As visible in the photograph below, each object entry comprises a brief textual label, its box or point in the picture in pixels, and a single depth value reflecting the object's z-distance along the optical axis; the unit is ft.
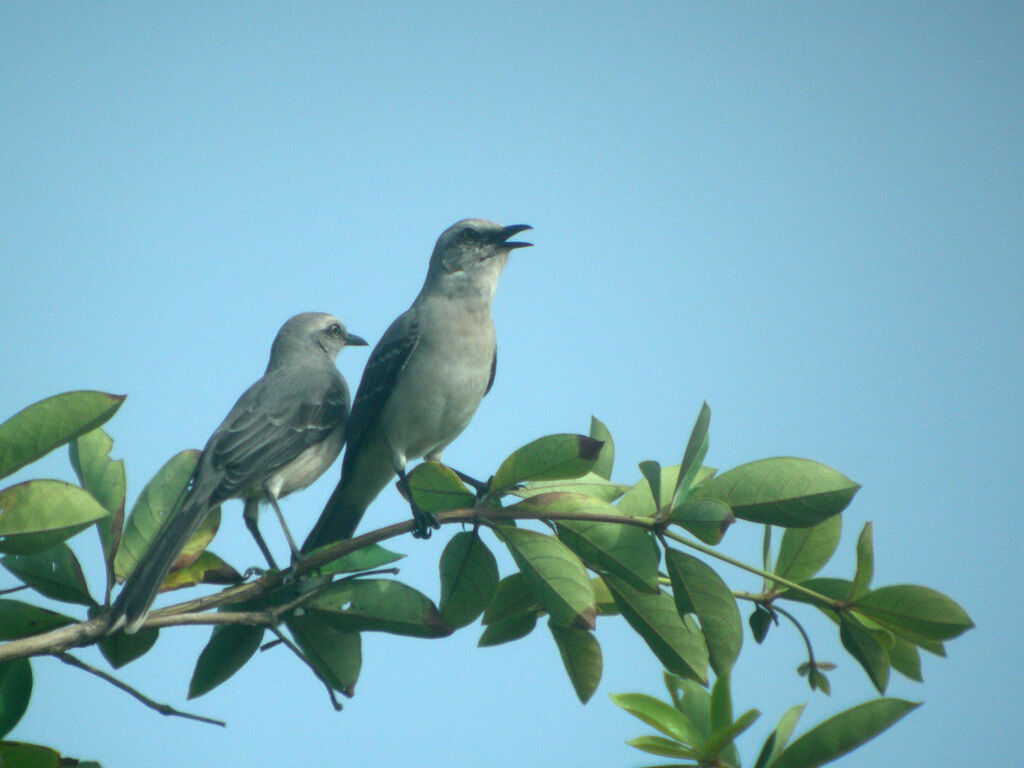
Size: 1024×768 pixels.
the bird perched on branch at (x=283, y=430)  29.43
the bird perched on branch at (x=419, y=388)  34.45
